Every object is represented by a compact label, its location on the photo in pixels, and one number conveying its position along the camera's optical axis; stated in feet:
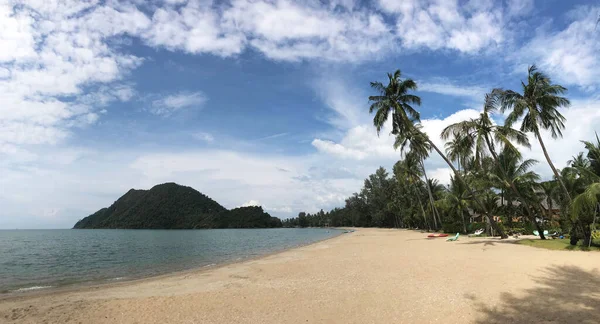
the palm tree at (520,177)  87.04
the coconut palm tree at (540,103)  64.49
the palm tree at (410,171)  154.09
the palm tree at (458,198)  120.16
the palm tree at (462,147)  73.97
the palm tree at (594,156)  58.18
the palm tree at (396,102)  84.69
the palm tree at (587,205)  47.96
